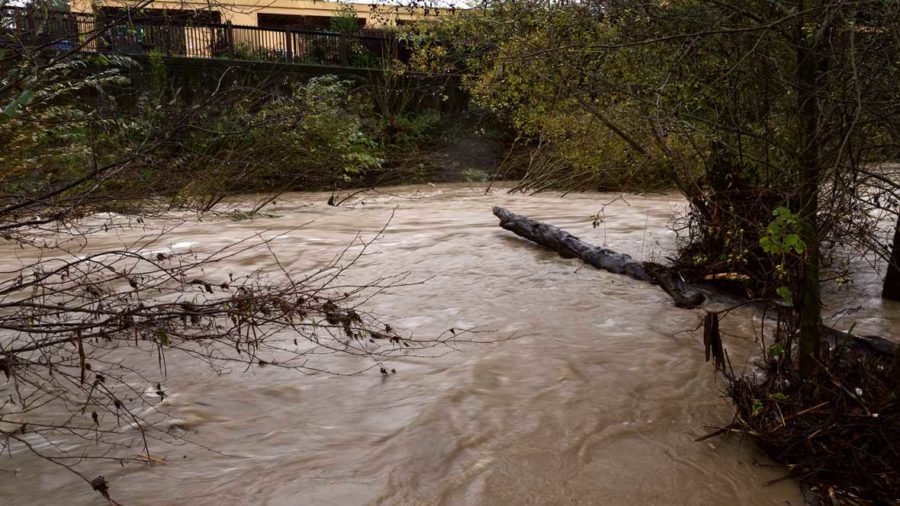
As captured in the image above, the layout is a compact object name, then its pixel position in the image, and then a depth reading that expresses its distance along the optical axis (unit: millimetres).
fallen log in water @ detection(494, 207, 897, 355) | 5109
